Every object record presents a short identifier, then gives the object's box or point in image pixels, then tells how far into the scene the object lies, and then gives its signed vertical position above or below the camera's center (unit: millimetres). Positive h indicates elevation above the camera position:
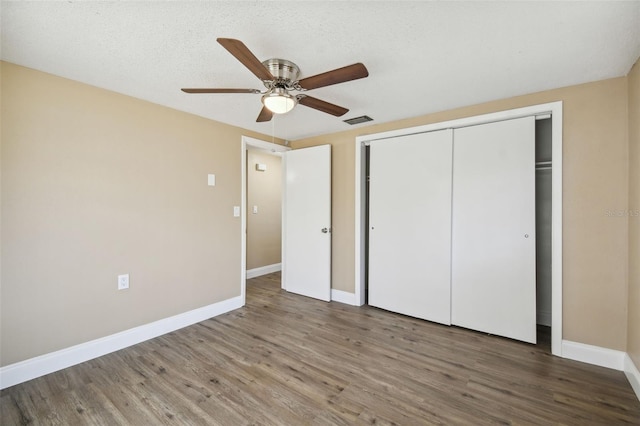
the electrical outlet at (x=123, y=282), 2443 -637
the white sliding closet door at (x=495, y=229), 2490 -152
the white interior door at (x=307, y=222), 3727 -135
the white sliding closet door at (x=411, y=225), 2916 -130
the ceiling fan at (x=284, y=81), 1486 +832
